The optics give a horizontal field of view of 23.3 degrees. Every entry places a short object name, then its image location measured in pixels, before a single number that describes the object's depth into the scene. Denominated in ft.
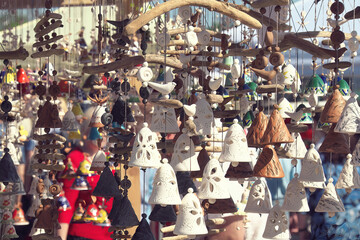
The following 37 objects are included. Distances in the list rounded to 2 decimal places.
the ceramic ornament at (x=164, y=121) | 11.16
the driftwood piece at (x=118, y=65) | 10.29
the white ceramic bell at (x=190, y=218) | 10.55
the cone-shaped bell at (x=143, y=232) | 11.02
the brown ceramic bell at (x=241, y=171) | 10.92
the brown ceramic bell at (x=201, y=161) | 11.66
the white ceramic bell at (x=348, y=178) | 11.55
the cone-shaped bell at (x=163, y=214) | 11.43
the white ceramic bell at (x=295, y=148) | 12.08
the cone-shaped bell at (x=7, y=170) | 12.53
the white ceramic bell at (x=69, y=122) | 15.03
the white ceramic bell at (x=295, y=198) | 11.65
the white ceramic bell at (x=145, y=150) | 10.51
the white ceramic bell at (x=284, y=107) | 12.70
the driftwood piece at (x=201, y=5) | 9.56
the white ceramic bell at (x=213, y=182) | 10.61
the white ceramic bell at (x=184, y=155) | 11.00
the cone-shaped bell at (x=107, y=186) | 11.93
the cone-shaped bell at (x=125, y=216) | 11.51
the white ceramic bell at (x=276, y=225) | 11.82
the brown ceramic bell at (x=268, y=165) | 10.27
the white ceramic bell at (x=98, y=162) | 14.12
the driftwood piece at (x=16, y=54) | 12.05
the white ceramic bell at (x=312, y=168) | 11.28
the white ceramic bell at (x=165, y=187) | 10.34
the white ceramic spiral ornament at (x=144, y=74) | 9.88
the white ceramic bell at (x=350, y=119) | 10.19
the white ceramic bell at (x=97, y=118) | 14.42
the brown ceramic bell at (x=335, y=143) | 10.87
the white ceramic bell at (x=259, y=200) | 11.68
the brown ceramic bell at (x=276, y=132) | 10.12
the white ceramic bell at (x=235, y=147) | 10.44
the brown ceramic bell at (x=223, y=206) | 11.25
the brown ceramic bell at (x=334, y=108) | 10.46
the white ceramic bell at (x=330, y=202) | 11.61
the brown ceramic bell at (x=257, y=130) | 10.32
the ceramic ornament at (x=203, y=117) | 10.82
